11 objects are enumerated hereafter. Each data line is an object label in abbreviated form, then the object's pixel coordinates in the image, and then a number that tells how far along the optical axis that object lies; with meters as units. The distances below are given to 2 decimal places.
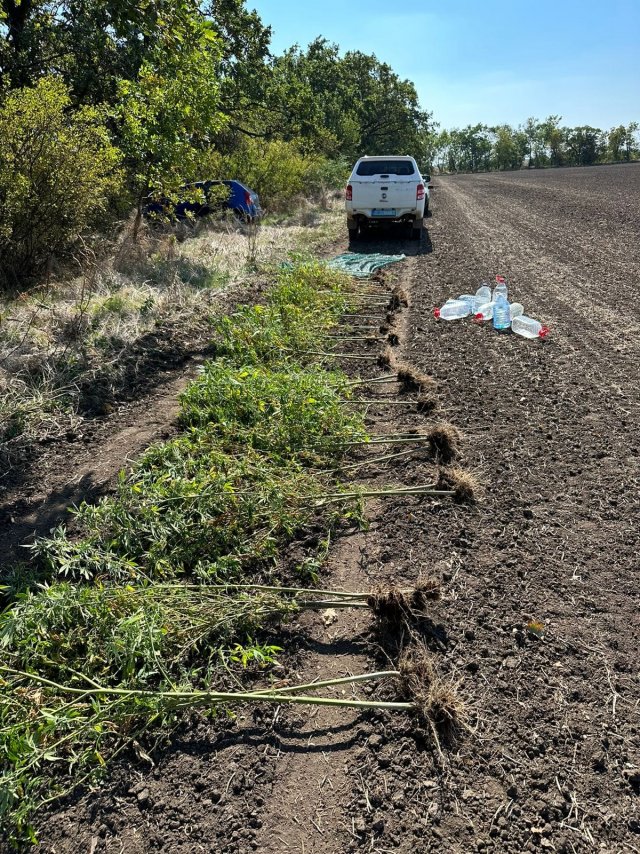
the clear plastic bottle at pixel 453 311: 7.07
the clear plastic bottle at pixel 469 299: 7.36
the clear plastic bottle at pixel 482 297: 7.30
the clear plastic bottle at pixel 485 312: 6.93
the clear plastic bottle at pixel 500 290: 6.96
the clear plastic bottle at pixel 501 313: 6.51
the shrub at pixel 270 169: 16.17
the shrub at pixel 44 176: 6.55
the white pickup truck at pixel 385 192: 11.27
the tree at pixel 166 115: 8.36
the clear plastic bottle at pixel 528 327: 6.12
